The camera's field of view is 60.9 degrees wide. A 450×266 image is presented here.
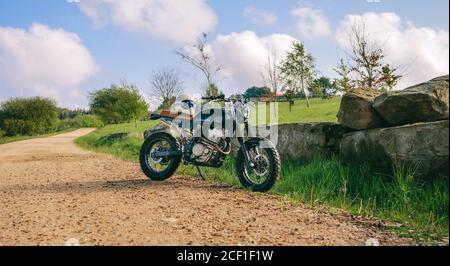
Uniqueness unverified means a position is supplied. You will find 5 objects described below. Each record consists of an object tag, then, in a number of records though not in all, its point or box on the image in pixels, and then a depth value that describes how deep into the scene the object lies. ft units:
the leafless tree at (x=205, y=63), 102.63
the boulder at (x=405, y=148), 16.24
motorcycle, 20.49
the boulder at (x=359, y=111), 21.18
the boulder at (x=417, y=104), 18.47
